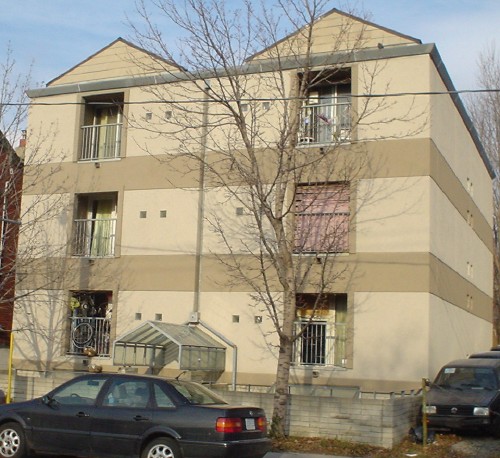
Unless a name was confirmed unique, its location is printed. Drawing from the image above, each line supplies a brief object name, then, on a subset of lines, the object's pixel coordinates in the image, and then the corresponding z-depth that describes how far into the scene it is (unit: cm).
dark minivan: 1532
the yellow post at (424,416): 1473
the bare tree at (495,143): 4044
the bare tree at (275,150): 1717
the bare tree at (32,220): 2128
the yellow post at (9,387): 1758
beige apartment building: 1792
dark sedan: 1080
